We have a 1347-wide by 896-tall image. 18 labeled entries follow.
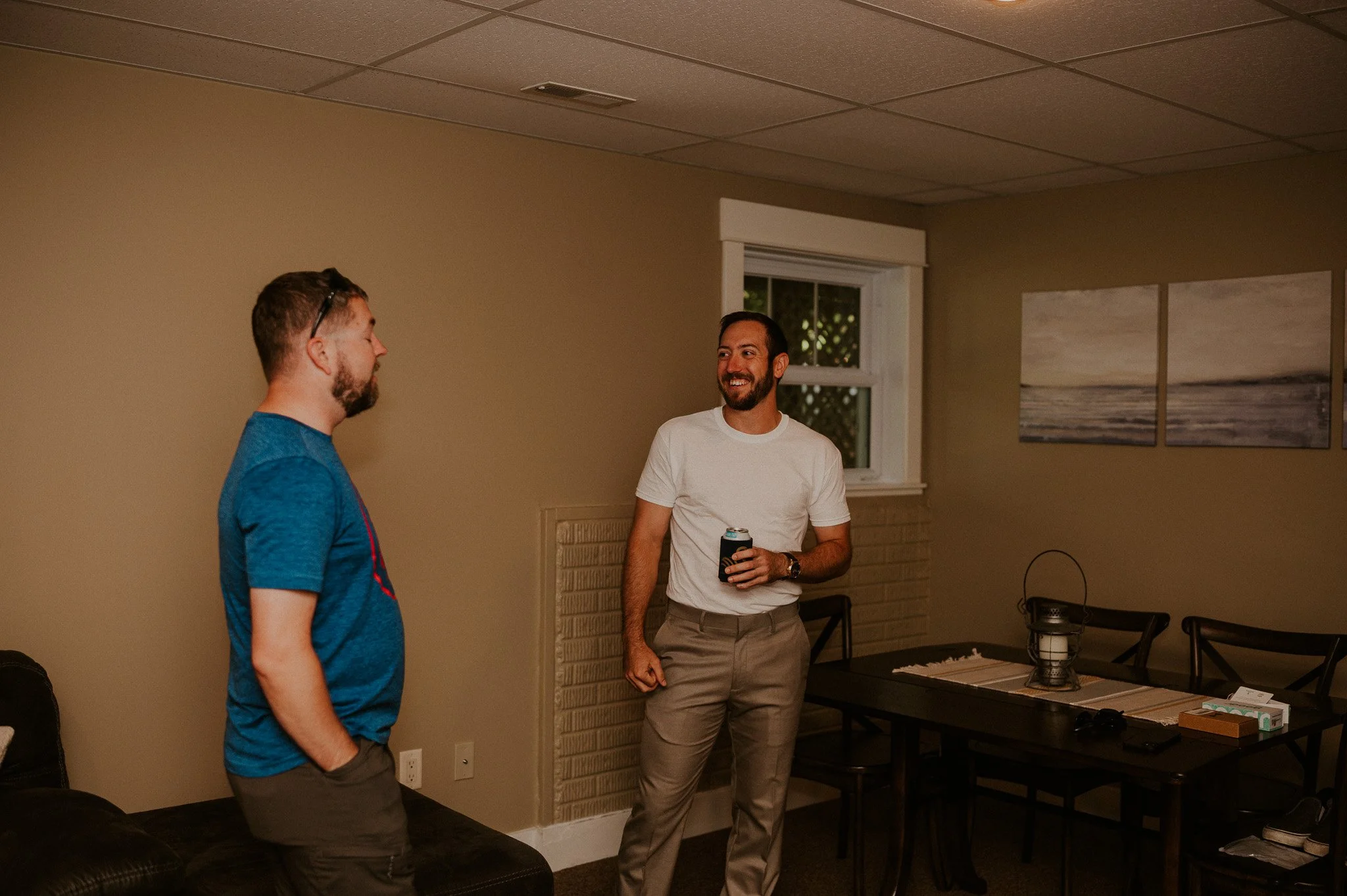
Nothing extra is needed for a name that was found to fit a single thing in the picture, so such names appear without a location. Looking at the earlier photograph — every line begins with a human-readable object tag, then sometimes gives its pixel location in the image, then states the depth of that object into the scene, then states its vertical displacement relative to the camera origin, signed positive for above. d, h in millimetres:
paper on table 3108 -743
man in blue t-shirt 1725 -318
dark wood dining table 2688 -774
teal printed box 2910 -736
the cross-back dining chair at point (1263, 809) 2709 -1005
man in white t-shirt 3094 -505
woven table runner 3111 -763
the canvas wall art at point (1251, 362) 3922 +244
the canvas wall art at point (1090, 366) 4359 +250
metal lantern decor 3291 -649
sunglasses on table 2852 -741
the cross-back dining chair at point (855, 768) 3465 -1076
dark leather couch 2207 -886
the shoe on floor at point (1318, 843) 2812 -1022
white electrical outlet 3594 -1101
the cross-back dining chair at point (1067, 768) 3326 -1051
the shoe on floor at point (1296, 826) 2865 -1008
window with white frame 4707 +417
